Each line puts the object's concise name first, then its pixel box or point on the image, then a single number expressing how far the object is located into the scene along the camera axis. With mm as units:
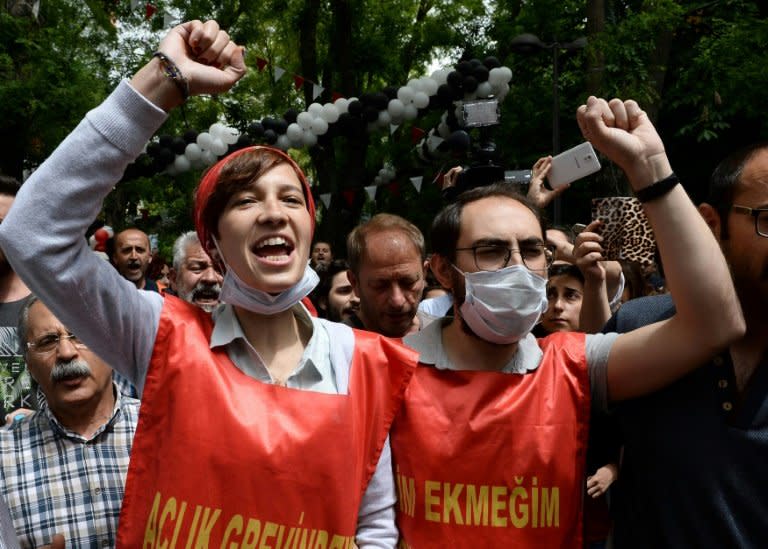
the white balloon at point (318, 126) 11633
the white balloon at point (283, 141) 11820
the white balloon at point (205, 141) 11461
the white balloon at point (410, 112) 11203
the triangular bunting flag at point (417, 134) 11719
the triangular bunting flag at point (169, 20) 11155
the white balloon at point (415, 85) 11141
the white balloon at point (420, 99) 11094
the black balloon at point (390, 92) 11570
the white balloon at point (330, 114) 11812
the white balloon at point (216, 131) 11539
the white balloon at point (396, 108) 11305
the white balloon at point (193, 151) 11523
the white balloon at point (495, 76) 10852
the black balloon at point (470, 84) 10734
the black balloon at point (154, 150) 11945
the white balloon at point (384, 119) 11633
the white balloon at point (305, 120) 11602
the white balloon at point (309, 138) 11656
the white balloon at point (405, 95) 11155
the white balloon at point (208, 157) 11414
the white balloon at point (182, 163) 11680
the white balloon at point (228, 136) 11570
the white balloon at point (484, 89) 10852
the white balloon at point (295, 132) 11664
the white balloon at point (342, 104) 11938
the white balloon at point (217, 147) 11438
